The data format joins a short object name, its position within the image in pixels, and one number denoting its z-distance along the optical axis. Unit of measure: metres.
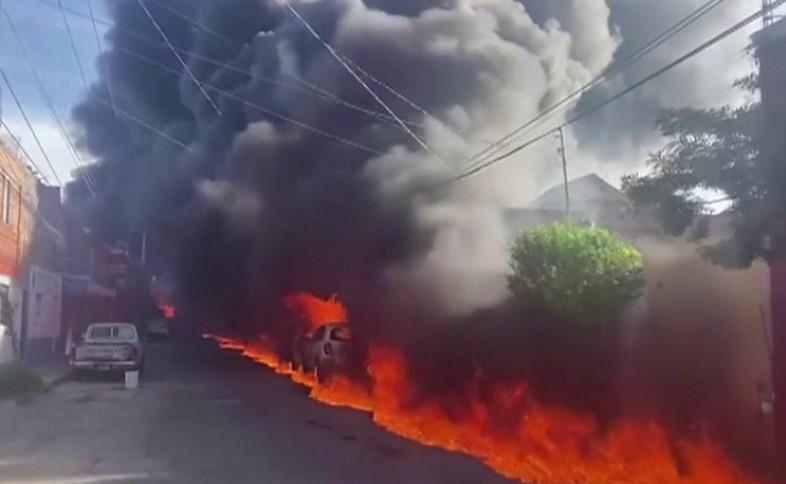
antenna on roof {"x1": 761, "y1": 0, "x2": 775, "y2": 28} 10.95
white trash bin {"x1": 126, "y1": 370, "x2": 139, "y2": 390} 24.20
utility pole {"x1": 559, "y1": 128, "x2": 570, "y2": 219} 22.28
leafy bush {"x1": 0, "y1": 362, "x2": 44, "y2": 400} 22.88
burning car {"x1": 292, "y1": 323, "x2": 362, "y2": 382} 22.98
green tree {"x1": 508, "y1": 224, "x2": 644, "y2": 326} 15.27
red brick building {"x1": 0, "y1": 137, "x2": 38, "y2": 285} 30.06
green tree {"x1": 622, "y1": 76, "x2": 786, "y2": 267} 9.73
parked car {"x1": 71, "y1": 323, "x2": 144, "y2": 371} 27.14
